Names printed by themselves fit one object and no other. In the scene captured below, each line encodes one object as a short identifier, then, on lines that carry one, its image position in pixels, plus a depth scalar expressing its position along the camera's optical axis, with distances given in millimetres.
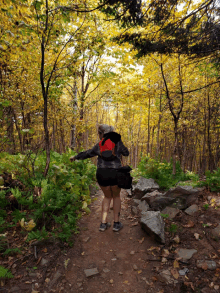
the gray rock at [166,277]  2478
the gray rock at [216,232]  3045
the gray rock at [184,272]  2554
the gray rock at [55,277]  2418
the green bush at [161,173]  5797
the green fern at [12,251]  2625
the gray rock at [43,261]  2693
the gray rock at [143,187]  5477
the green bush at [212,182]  4195
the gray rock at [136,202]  5107
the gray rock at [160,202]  4185
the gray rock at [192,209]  3748
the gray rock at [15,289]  2249
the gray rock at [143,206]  4432
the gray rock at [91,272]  2623
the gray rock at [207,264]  2550
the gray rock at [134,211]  4661
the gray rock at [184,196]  4008
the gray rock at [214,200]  3756
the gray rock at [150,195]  4590
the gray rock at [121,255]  3093
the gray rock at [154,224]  3238
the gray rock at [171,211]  3812
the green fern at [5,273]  2192
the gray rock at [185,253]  2817
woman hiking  3477
